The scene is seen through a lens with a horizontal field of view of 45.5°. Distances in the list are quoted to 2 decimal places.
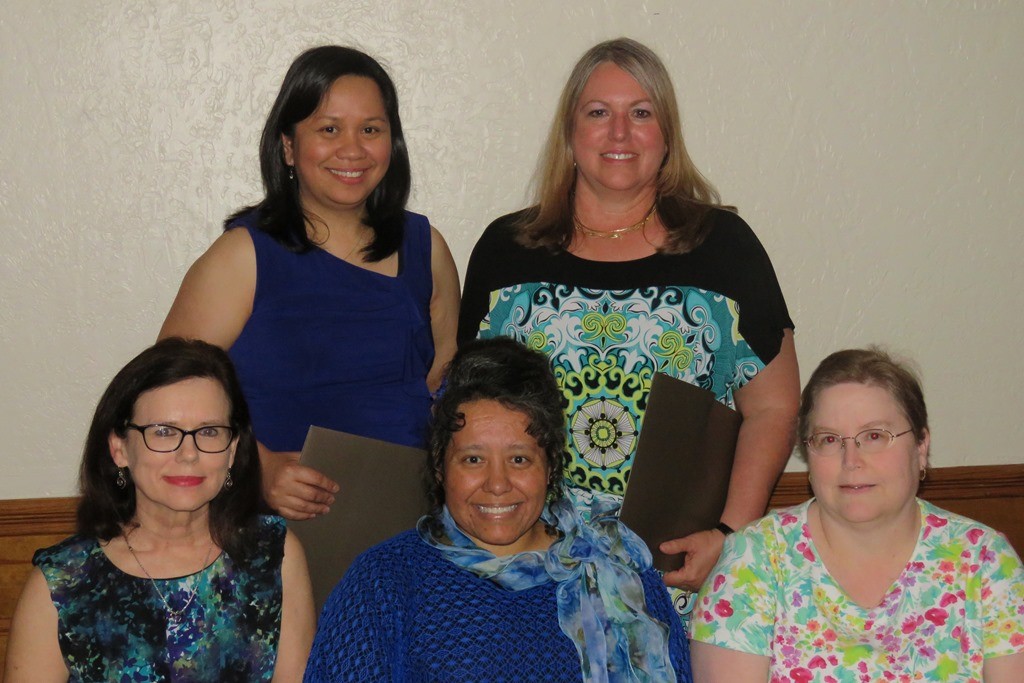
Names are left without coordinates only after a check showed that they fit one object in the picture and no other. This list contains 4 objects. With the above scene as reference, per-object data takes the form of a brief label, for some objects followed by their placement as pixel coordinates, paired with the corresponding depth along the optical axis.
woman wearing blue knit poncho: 2.04
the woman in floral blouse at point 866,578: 2.06
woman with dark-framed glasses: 2.12
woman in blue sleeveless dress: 2.42
